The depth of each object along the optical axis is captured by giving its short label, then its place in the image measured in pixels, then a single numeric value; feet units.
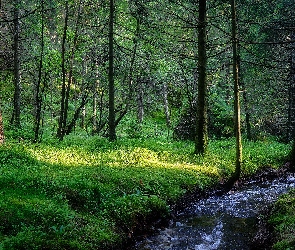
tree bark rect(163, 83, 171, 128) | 110.00
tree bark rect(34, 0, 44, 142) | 62.28
